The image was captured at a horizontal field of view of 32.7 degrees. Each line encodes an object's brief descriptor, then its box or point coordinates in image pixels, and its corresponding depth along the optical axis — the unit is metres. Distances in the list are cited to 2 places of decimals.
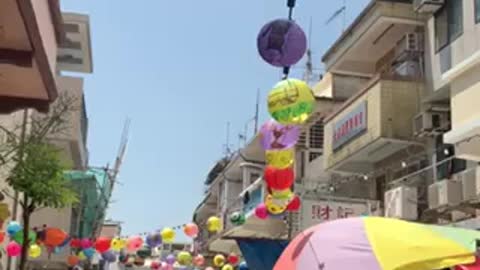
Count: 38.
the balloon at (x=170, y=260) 27.89
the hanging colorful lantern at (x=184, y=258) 27.44
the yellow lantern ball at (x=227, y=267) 27.08
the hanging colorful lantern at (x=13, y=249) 16.92
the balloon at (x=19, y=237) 15.91
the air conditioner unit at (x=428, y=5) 17.41
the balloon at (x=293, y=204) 15.08
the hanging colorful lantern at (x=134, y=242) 22.75
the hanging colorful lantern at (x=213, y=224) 21.45
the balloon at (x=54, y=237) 16.86
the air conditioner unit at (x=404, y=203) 17.31
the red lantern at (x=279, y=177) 12.80
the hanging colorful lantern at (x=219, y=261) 29.97
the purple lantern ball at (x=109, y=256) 24.05
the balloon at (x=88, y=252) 21.95
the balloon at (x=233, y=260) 28.63
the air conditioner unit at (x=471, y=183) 14.59
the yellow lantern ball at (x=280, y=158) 12.36
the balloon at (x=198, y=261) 29.38
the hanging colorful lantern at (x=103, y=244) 21.05
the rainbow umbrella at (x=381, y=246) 5.34
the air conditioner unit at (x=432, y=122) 17.23
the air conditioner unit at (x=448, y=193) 15.33
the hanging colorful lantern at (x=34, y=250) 19.13
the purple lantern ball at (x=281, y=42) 10.46
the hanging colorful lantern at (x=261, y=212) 17.88
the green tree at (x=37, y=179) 11.08
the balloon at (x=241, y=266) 23.85
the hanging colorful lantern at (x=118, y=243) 21.85
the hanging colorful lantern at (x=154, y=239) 22.52
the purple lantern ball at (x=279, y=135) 11.77
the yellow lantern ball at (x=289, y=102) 10.68
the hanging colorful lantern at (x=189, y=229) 22.41
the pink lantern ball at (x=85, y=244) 21.48
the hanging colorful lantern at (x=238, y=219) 23.16
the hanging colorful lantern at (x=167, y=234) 22.12
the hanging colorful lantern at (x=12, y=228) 16.02
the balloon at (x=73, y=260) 23.84
